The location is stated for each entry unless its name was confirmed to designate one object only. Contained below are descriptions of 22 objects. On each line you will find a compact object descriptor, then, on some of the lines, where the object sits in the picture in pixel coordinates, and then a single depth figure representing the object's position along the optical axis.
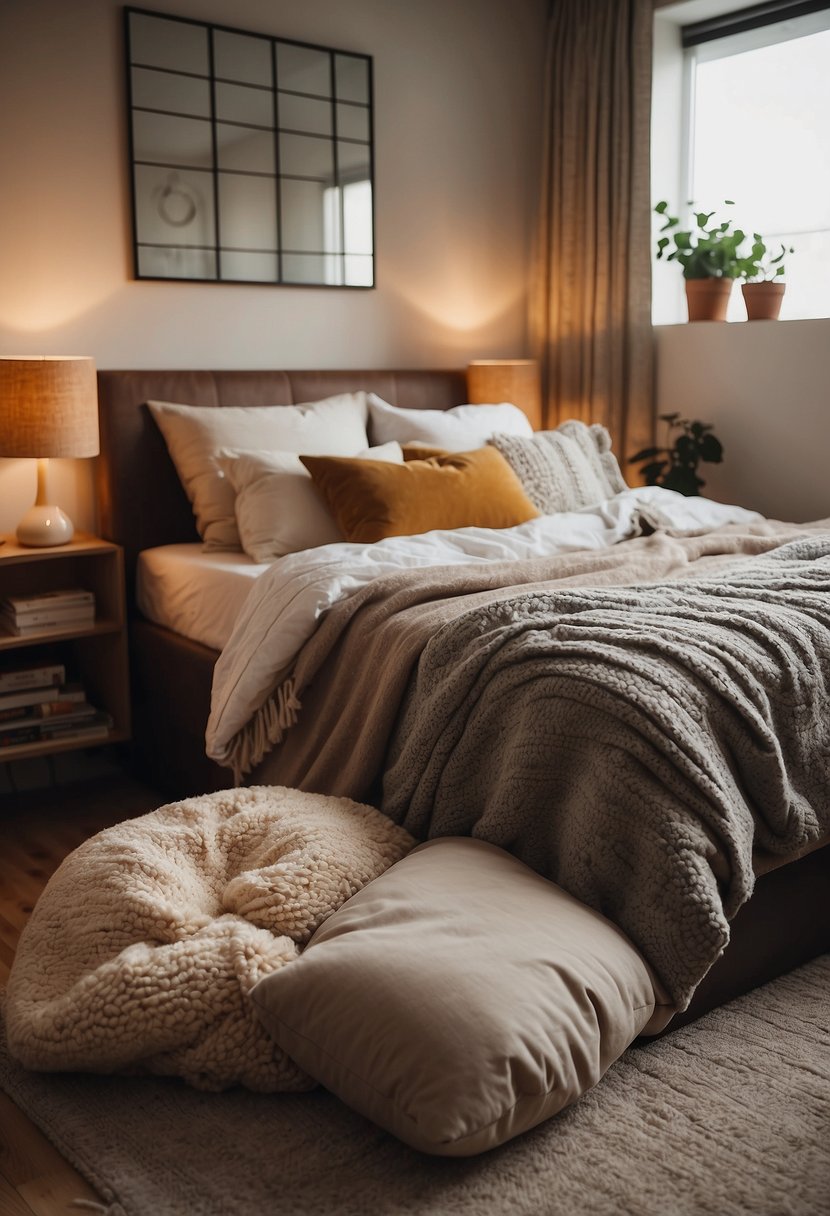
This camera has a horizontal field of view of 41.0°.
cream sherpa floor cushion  1.68
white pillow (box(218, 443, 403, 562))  3.09
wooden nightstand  3.05
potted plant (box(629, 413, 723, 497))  4.04
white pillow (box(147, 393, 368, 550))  3.29
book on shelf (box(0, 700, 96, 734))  3.05
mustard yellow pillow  3.04
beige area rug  1.48
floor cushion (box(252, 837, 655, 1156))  1.45
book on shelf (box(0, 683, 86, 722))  3.06
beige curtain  4.17
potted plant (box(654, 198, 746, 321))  4.02
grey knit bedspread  1.71
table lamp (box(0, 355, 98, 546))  2.93
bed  2.89
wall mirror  3.43
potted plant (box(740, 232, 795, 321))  3.94
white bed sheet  2.89
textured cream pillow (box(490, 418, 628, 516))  3.50
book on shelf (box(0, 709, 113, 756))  3.05
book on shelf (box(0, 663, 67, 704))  3.06
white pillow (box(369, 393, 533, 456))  3.67
